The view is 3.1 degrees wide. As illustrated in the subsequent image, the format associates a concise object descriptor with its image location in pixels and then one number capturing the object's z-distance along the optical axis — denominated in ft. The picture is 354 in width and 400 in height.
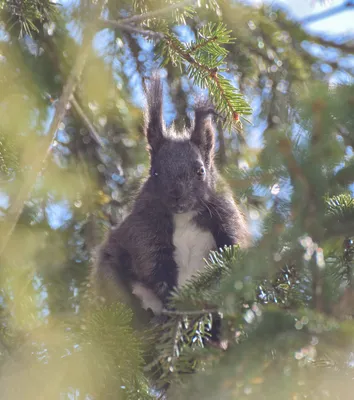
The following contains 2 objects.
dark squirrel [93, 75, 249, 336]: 16.05
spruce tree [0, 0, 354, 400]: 14.35
